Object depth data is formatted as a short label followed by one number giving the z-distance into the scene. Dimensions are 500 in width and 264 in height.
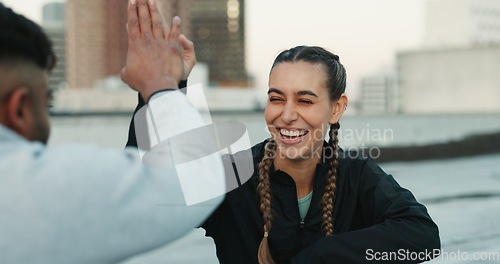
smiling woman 1.86
